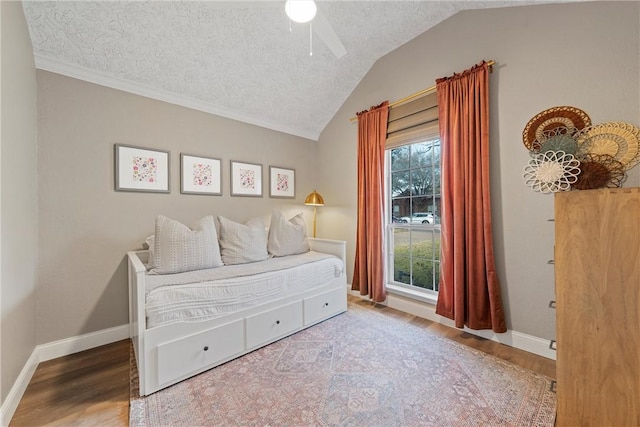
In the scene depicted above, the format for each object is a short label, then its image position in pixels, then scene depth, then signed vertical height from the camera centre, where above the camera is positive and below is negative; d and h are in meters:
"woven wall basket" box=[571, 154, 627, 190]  1.35 +0.21
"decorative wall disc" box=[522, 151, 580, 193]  1.33 +0.22
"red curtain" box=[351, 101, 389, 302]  2.84 +0.13
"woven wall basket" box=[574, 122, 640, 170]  1.38 +0.40
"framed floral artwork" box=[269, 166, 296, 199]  3.28 +0.43
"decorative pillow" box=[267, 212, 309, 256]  2.77 -0.27
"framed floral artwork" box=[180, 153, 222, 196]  2.54 +0.43
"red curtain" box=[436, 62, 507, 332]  2.05 +0.05
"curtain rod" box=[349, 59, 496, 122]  2.46 +1.22
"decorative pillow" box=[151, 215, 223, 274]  1.96 -0.27
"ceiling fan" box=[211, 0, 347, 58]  1.24 +1.13
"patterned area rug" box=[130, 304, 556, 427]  1.32 -1.09
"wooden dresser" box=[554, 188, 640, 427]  1.01 -0.42
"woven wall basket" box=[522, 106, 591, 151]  1.64 +0.62
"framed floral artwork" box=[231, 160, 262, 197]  2.92 +0.43
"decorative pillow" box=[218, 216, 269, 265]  2.39 -0.29
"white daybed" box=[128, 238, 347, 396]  1.49 -0.87
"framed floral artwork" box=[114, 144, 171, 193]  2.17 +0.43
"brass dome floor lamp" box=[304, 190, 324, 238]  3.39 +0.19
